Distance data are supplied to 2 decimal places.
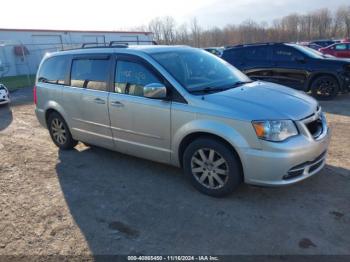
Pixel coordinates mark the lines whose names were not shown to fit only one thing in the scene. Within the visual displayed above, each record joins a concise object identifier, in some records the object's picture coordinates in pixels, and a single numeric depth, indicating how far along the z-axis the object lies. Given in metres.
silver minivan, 3.54
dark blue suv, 9.56
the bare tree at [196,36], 72.79
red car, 19.86
